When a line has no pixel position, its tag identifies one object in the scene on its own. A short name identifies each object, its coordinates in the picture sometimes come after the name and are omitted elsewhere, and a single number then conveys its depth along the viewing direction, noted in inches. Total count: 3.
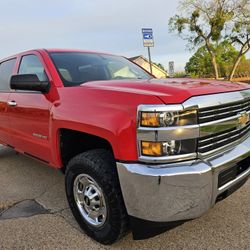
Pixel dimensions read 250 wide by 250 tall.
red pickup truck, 86.4
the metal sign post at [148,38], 344.5
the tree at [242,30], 1048.0
